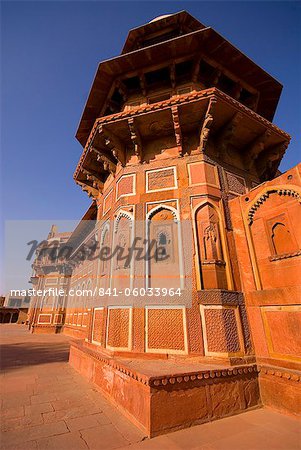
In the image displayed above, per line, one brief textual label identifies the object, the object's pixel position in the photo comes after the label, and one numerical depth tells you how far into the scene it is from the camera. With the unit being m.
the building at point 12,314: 40.81
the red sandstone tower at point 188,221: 3.77
